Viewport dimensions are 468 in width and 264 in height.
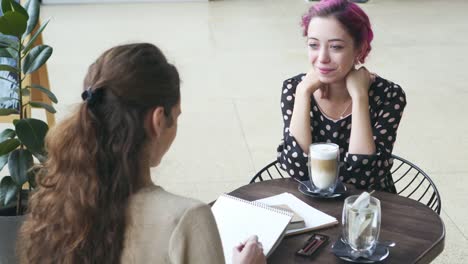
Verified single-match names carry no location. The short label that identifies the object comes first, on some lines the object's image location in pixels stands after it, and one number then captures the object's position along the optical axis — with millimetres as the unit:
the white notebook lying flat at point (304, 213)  1907
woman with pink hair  2223
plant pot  2553
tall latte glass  2041
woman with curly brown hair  1329
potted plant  2420
